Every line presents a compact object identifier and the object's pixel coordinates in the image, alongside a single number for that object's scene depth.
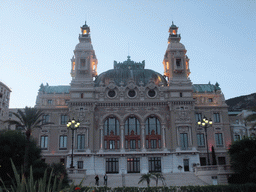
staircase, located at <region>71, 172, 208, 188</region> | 38.44
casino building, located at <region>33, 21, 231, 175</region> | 54.12
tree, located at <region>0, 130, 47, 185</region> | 35.99
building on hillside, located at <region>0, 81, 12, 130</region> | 75.78
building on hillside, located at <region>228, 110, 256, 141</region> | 61.62
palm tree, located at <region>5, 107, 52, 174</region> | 35.21
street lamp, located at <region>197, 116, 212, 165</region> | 35.92
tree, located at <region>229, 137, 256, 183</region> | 30.77
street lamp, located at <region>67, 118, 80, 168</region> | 36.54
